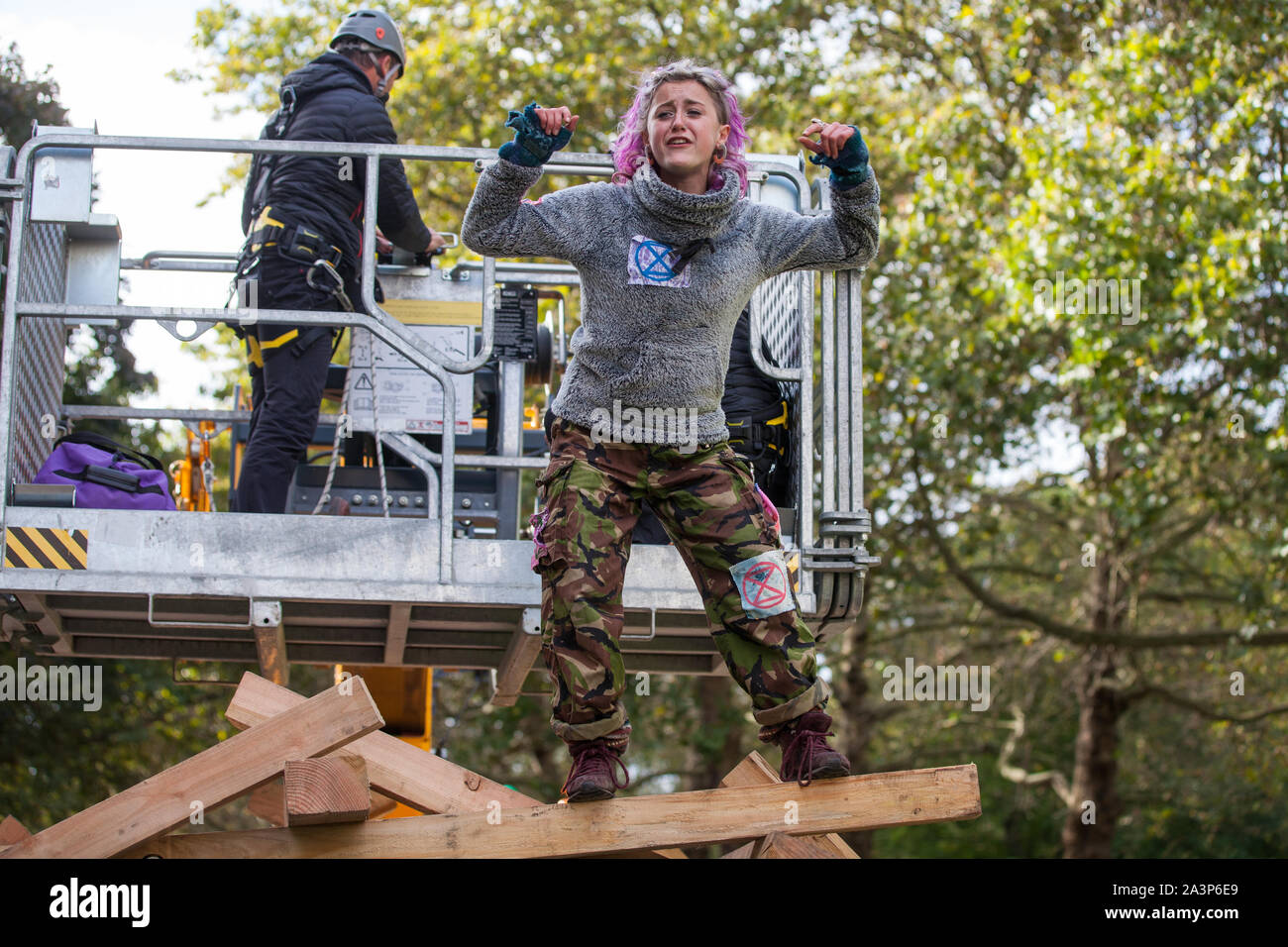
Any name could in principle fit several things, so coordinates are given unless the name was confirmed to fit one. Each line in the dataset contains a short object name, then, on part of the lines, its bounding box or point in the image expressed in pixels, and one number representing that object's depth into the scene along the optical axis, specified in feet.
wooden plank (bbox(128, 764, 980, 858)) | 12.50
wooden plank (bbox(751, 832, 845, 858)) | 13.66
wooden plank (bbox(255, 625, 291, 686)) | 16.40
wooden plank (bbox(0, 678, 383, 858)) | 13.03
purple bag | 16.38
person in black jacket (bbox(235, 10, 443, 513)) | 17.90
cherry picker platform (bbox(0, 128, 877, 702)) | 15.69
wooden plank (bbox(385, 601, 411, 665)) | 16.69
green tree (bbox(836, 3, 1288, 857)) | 39.37
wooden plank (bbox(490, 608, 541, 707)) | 16.14
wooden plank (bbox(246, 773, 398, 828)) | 16.31
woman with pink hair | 12.84
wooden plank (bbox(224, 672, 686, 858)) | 14.32
